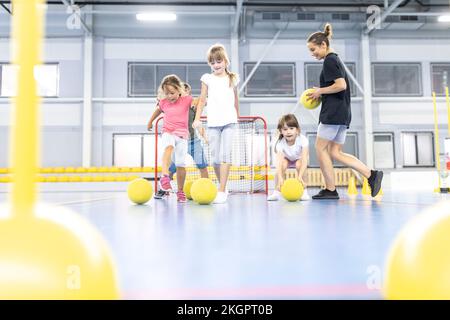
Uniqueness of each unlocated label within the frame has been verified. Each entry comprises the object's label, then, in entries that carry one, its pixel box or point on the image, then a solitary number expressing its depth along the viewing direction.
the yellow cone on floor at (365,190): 5.51
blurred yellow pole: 0.55
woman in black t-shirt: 3.06
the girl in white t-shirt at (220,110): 3.00
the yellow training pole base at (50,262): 0.55
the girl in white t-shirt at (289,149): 3.48
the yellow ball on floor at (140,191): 3.06
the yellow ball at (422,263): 0.55
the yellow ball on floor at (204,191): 2.82
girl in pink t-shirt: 3.44
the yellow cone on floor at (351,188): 5.64
